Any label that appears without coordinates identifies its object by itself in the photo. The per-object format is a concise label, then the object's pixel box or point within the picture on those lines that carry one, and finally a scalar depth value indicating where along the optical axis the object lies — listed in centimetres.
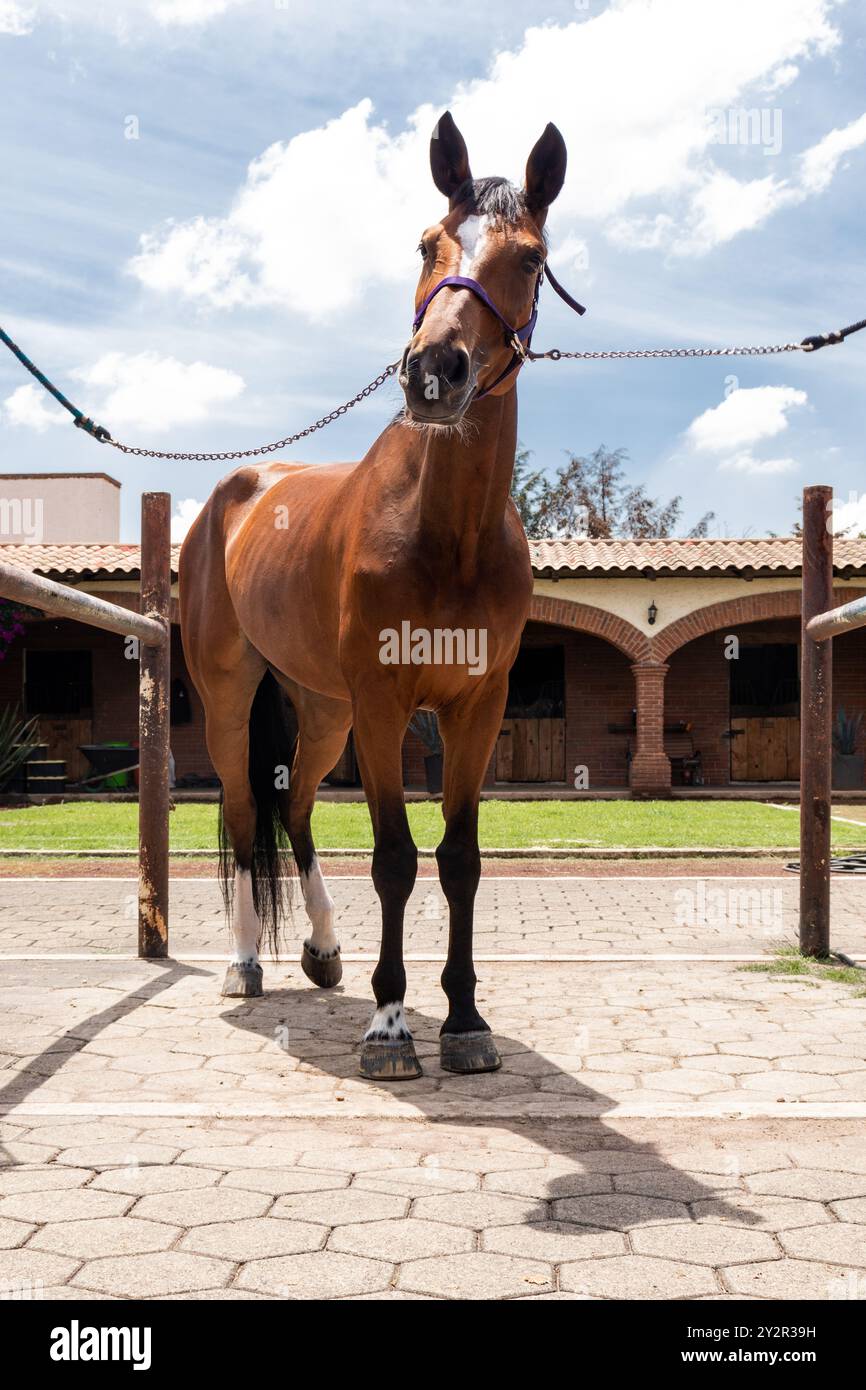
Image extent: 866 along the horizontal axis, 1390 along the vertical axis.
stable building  2267
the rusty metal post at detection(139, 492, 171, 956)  586
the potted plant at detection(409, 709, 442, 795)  1994
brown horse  335
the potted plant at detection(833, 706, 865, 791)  2158
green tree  4241
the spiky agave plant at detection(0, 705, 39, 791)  1991
